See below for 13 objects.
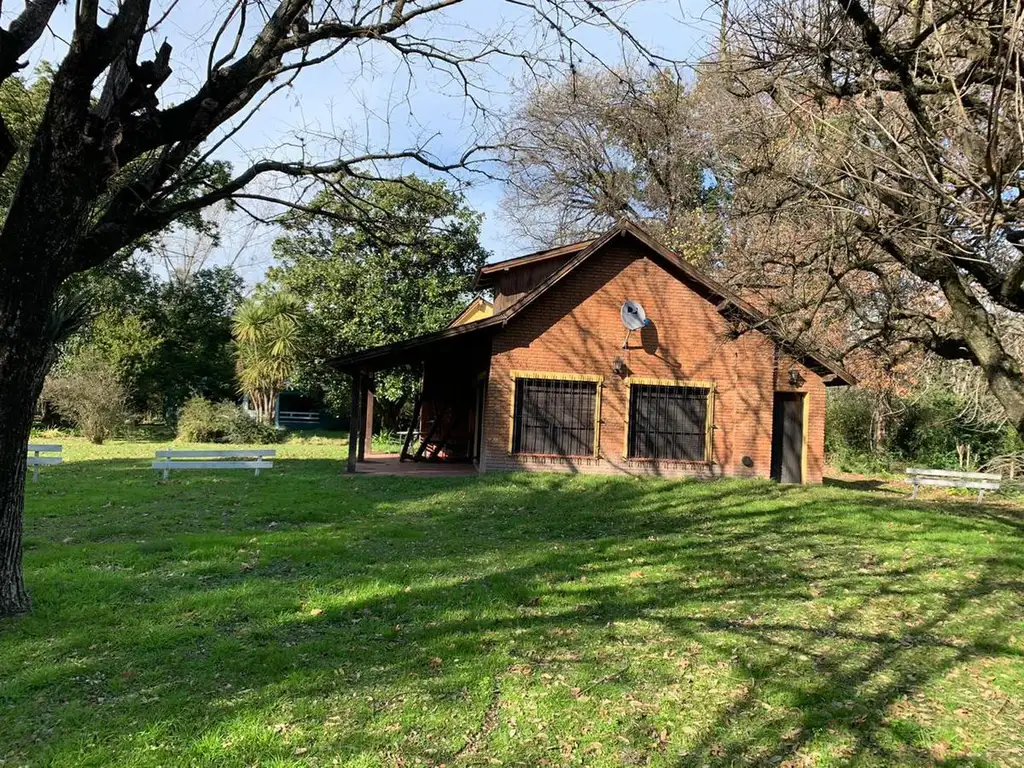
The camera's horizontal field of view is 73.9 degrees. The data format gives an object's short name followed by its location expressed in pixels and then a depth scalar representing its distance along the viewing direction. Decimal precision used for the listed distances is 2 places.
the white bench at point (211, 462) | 14.15
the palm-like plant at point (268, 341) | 28.84
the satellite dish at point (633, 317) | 16.20
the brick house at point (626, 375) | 16.08
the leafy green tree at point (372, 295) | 29.31
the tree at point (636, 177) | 25.91
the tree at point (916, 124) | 4.07
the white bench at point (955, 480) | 16.08
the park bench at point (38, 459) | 13.70
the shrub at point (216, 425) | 26.70
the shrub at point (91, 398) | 25.55
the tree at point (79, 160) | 5.16
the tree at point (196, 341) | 33.44
